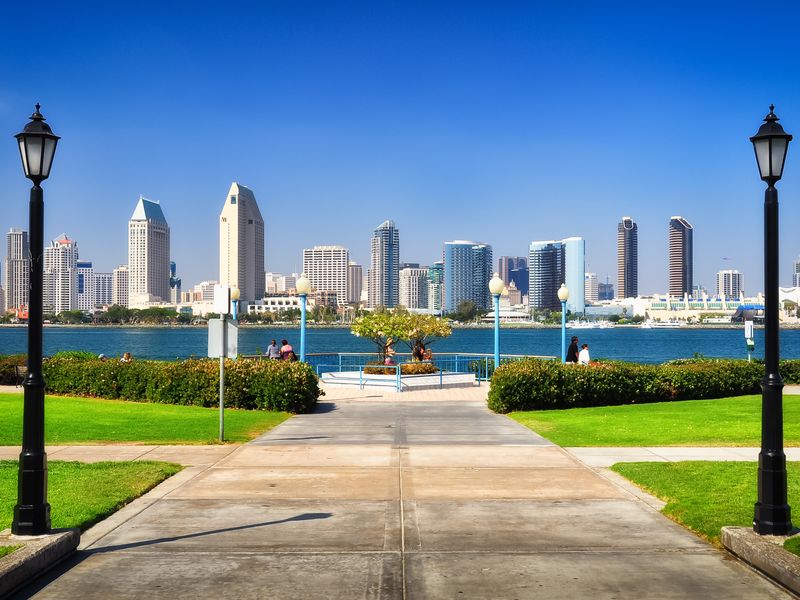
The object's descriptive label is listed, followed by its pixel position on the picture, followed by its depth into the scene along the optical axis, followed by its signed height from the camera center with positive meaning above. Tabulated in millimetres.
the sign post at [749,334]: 33162 -586
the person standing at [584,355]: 27891 -1192
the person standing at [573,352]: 28875 -1124
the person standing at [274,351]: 29358 -1145
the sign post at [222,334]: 15805 -286
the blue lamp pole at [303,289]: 30945 +1150
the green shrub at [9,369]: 29703 -1786
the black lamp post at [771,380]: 7984 -601
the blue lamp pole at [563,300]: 30312 +711
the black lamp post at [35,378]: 7824 -563
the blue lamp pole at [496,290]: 30453 +1093
